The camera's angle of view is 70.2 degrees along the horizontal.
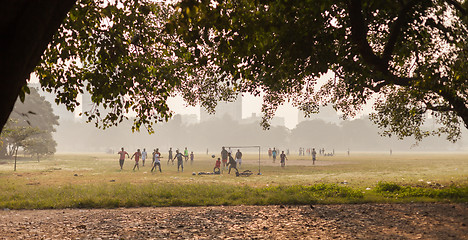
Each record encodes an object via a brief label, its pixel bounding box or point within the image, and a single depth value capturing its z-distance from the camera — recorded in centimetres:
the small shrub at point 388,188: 1558
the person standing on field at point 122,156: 3074
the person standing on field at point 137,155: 3324
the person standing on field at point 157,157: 2925
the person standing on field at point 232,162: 2786
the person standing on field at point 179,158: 3045
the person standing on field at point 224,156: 3187
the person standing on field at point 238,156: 3157
